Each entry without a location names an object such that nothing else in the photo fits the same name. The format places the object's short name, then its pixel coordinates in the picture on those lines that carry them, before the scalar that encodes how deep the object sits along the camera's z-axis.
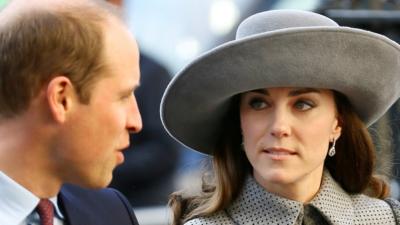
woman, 6.34
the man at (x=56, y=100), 5.34
